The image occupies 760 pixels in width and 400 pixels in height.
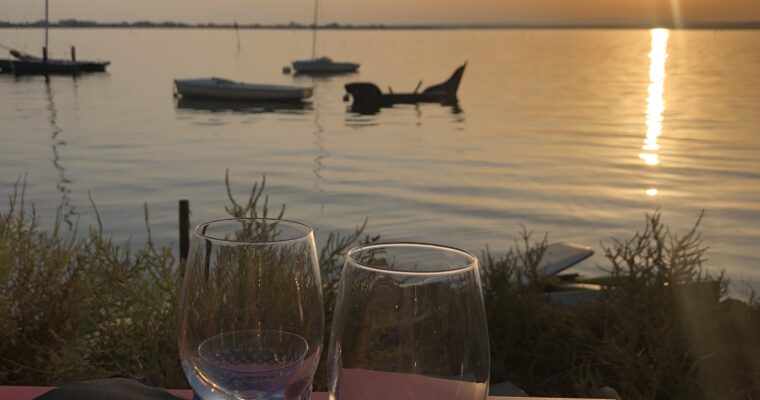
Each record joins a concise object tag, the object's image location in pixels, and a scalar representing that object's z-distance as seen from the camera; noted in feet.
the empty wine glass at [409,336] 2.46
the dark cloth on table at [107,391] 3.31
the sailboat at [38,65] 173.06
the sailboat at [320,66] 209.46
